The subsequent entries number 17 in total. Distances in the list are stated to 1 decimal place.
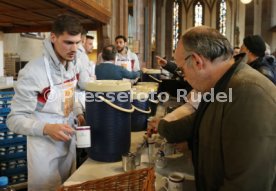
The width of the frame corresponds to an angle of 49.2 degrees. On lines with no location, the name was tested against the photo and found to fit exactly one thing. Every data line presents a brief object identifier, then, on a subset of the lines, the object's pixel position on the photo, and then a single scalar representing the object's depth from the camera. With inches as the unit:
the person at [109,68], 180.9
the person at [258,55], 129.3
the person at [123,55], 222.8
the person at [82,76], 91.9
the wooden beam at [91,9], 138.1
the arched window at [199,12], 909.2
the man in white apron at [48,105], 71.1
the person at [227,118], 40.3
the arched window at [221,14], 871.1
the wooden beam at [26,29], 203.8
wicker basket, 50.2
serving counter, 62.9
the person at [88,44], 189.2
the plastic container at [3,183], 52.0
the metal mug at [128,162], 67.2
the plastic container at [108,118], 70.7
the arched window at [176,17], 862.0
